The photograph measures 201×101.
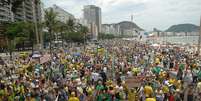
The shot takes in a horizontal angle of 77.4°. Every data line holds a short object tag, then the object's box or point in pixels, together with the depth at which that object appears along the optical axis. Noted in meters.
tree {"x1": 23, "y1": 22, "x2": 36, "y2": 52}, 26.00
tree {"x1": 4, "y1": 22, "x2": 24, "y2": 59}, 24.80
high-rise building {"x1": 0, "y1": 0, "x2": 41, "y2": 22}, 37.77
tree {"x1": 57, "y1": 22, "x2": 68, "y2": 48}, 26.97
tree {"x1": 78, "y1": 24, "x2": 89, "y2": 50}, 45.90
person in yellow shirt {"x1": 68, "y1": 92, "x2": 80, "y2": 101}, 3.83
